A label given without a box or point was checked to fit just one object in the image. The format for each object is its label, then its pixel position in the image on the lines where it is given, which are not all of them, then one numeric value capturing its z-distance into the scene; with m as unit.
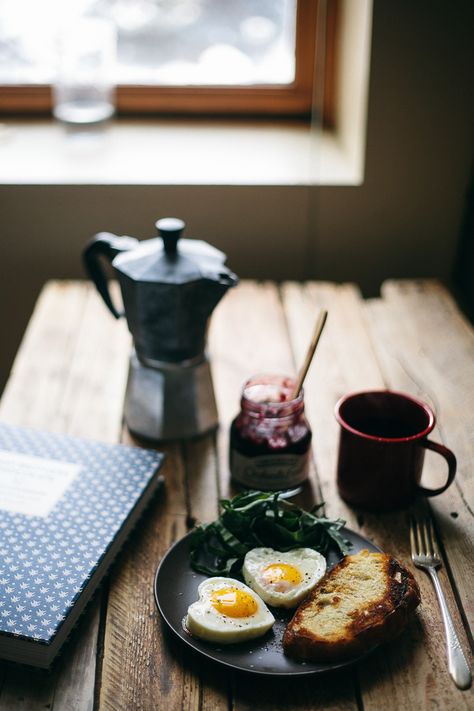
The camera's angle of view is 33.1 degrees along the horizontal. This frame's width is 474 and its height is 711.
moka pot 1.10
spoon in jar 1.02
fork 0.80
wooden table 0.79
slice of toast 0.80
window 2.15
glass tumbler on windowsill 2.06
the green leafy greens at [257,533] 0.94
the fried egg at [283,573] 0.87
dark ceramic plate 0.79
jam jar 1.05
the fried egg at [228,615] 0.82
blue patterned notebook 0.83
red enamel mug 1.01
